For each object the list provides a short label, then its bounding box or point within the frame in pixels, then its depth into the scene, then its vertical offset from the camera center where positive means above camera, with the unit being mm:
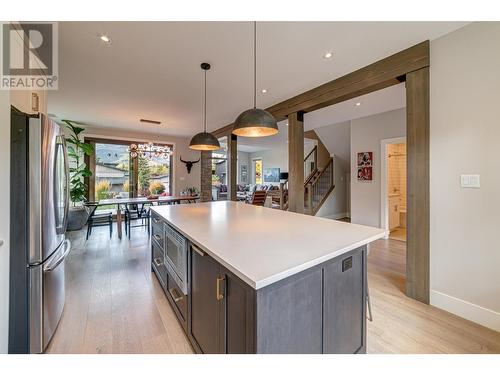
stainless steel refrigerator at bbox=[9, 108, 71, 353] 1482 -308
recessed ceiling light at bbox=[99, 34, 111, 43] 2109 +1479
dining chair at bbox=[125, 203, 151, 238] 4781 -673
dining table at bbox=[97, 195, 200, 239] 4421 -308
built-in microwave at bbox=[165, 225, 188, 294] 1638 -580
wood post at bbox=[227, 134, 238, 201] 5352 +607
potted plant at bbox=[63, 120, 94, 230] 4277 -36
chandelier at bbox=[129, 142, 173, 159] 5508 +997
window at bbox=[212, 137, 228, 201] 11620 +828
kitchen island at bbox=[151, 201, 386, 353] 985 -537
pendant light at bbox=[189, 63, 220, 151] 2885 +608
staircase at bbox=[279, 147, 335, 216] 6871 -16
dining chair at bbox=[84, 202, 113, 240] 4496 -568
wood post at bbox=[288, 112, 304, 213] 3771 +442
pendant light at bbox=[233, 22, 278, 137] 1901 +588
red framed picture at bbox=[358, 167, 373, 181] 4879 +292
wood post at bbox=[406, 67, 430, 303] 2195 +23
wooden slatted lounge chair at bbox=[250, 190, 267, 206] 7969 -384
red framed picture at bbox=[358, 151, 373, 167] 4867 +632
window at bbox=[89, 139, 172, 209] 6258 +496
